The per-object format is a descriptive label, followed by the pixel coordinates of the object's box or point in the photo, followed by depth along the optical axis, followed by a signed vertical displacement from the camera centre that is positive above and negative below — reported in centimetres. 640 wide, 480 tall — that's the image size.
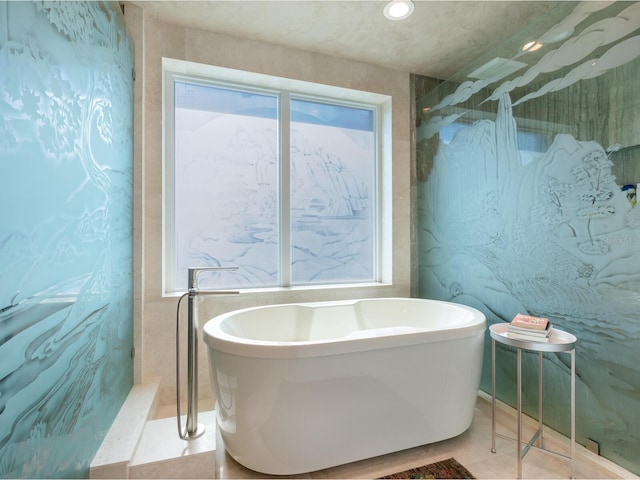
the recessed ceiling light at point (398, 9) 196 +143
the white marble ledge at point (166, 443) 143 -95
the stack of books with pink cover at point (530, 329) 152 -42
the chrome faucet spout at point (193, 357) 160 -60
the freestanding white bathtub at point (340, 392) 140 -70
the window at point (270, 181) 240 +47
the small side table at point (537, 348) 144 -48
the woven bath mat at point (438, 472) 152 -110
